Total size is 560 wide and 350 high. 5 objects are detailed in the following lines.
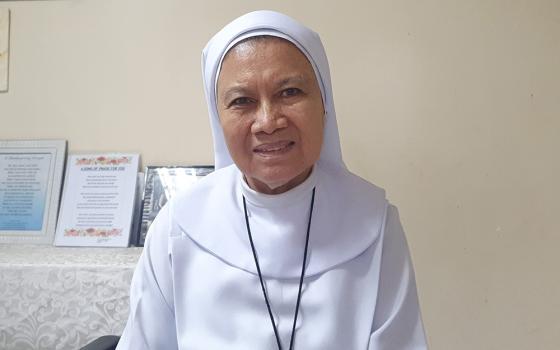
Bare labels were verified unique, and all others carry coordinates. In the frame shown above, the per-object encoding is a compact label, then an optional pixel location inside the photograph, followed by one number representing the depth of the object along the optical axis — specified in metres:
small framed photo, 1.67
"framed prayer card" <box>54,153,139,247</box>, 1.67
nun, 0.88
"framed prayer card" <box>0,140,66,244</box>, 1.75
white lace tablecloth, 1.45
